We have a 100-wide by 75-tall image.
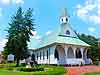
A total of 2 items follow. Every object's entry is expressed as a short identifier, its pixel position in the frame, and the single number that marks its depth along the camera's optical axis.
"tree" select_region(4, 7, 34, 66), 43.72
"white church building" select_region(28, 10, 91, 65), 43.28
